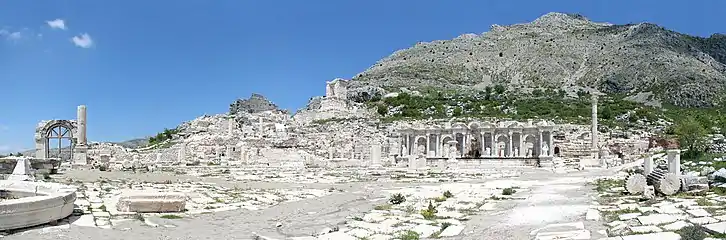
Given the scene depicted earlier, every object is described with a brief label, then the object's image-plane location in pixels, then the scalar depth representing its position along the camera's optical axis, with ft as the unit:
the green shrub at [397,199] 48.72
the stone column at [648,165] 61.48
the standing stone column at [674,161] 50.47
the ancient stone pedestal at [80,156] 111.46
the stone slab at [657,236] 25.27
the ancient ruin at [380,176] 32.83
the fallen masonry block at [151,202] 39.34
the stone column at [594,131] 150.86
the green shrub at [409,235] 30.46
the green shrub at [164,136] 228.59
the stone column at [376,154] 122.97
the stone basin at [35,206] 29.55
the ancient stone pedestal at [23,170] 57.26
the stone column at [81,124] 123.96
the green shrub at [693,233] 24.31
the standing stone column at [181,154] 143.17
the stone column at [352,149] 165.27
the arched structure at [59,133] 124.36
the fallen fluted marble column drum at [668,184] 42.27
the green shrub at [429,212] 38.32
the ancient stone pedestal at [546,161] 133.22
